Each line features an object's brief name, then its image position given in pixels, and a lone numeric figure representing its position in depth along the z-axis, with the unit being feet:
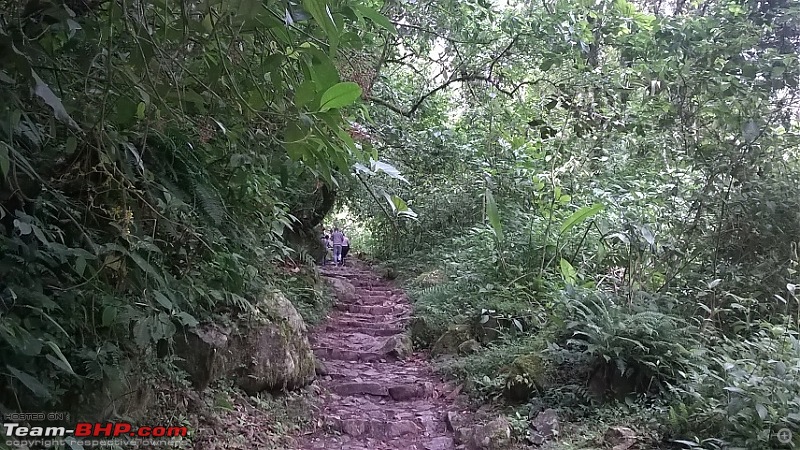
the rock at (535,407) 14.15
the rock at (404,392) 17.84
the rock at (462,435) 14.05
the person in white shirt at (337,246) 48.43
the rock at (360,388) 18.04
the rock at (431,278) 30.91
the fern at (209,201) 10.17
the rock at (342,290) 31.22
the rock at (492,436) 13.12
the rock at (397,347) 21.77
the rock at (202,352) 12.04
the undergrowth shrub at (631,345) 13.30
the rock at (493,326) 18.85
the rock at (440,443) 14.25
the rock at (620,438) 11.55
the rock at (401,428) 15.12
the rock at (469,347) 19.27
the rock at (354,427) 15.12
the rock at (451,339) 20.67
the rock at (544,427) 12.97
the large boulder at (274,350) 14.33
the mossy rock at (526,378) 14.94
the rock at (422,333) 22.90
